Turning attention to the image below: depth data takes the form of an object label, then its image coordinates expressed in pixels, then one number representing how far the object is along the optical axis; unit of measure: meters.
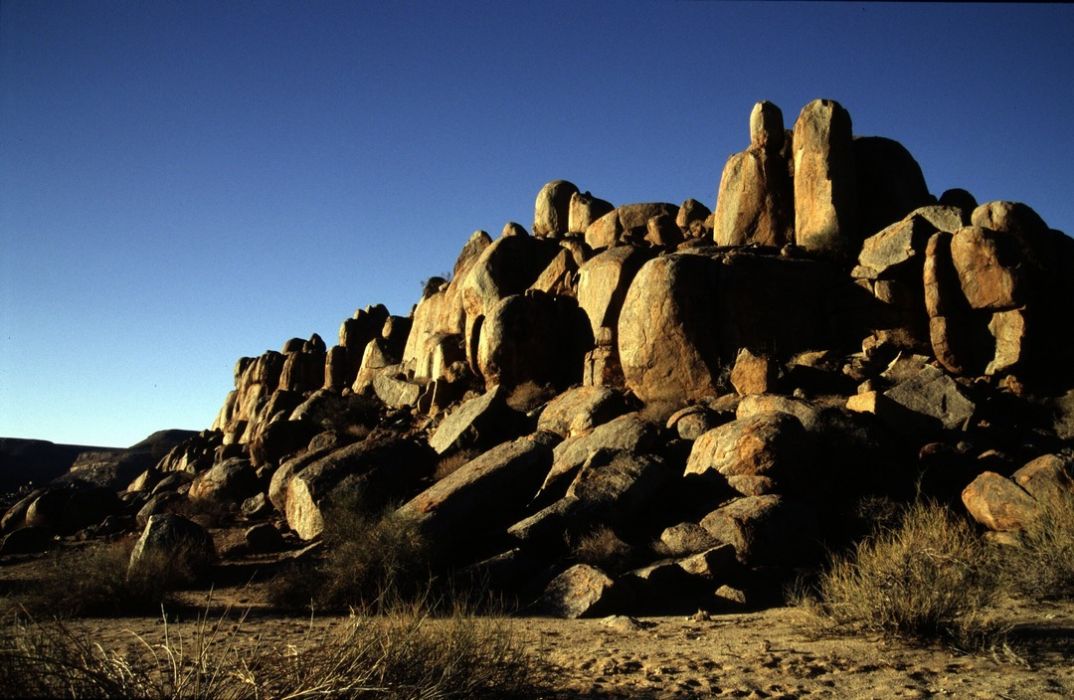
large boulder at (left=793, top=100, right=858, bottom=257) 24.70
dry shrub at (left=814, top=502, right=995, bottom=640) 8.80
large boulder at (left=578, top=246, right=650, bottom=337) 25.09
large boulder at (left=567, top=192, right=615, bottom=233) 35.53
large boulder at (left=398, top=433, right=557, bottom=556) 14.77
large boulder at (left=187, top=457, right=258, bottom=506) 24.11
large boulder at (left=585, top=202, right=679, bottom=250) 32.16
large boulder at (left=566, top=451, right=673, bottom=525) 14.44
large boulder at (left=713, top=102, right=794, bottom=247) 26.91
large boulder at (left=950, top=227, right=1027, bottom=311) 20.25
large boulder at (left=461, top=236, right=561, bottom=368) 29.97
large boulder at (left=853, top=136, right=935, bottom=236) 25.64
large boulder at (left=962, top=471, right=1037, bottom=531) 12.95
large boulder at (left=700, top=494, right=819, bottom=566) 12.84
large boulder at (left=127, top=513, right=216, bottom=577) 14.76
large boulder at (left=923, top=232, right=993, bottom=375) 20.58
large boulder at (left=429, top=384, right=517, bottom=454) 20.81
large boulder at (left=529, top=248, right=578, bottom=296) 28.59
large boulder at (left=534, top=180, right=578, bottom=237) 38.22
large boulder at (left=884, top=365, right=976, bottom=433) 17.28
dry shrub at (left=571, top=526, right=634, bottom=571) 13.09
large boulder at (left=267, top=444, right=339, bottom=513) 21.30
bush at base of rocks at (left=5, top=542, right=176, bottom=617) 13.12
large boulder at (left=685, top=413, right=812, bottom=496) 14.47
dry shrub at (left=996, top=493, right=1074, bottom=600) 10.80
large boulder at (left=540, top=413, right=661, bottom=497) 16.41
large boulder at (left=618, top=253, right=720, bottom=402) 21.78
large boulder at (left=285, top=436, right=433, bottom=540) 17.56
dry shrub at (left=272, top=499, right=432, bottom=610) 13.21
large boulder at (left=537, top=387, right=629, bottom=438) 19.58
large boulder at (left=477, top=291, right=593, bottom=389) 26.67
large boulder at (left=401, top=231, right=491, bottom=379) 31.16
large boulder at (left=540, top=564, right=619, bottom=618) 11.42
